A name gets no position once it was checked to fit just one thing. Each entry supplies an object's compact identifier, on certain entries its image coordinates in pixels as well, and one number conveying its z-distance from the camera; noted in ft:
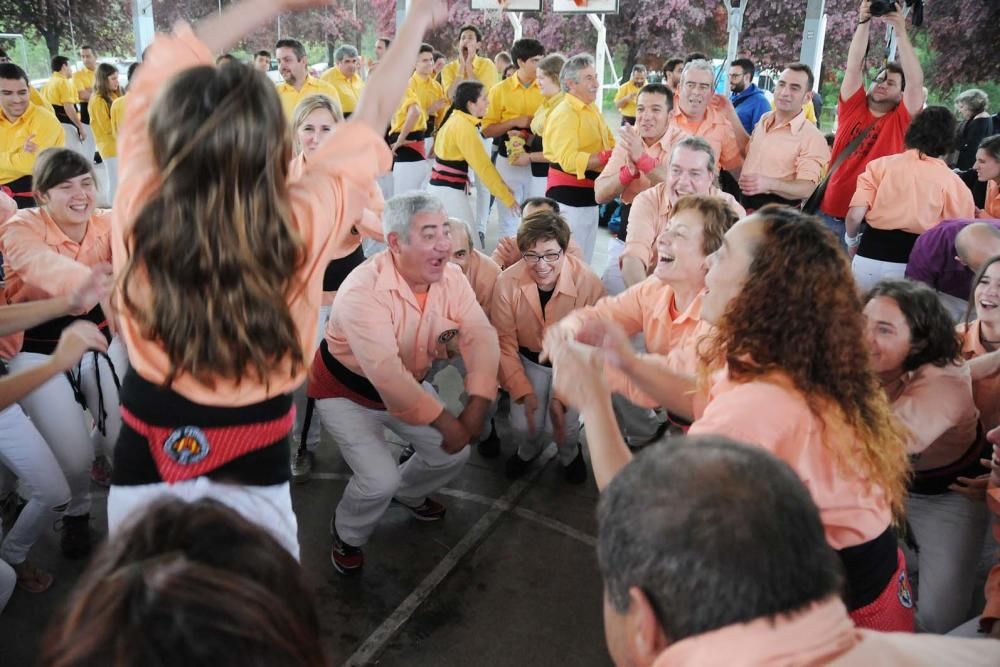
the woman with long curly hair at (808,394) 5.39
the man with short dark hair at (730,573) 3.21
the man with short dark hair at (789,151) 16.24
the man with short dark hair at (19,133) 18.21
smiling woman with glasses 11.76
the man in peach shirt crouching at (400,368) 9.53
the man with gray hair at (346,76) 28.02
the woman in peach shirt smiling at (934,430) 7.83
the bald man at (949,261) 11.28
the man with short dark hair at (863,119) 15.79
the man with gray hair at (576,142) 17.39
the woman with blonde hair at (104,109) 27.27
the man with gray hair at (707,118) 16.65
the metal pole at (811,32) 26.99
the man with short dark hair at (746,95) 22.72
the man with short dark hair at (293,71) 22.47
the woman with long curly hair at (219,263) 4.61
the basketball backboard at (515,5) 35.81
